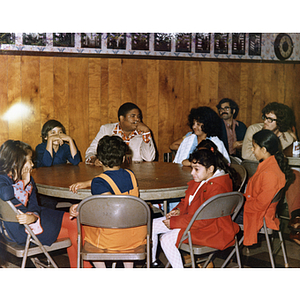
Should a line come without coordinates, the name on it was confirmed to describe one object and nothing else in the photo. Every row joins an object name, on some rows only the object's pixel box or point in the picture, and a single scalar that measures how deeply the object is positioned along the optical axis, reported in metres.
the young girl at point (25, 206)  2.33
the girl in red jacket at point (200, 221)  2.37
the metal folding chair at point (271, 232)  2.63
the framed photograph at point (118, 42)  4.38
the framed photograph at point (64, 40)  4.11
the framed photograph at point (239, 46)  3.87
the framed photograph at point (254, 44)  3.64
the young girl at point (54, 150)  3.27
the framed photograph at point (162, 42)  4.46
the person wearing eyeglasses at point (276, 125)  3.43
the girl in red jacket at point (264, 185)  2.68
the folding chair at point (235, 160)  3.49
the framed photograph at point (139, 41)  4.36
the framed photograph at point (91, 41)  4.28
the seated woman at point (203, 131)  3.56
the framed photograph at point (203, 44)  4.32
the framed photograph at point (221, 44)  4.04
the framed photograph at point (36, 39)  3.91
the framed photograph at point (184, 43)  4.45
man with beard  4.48
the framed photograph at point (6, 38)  2.81
